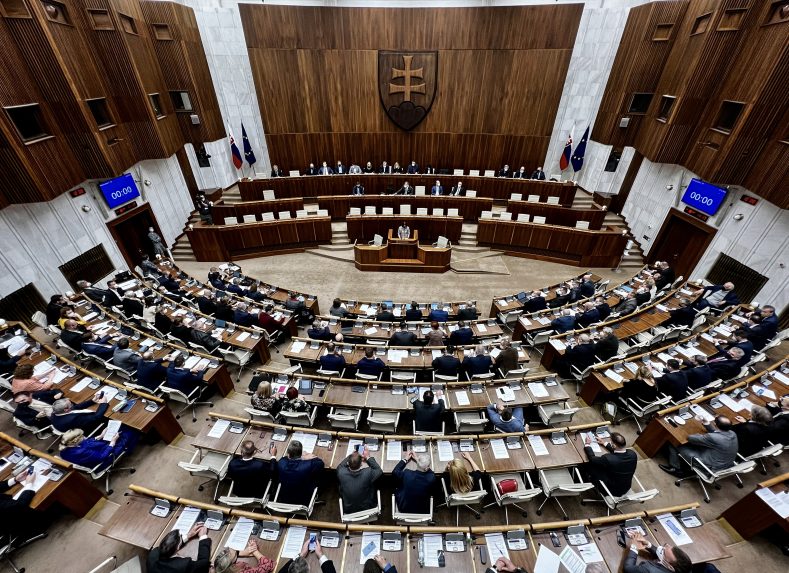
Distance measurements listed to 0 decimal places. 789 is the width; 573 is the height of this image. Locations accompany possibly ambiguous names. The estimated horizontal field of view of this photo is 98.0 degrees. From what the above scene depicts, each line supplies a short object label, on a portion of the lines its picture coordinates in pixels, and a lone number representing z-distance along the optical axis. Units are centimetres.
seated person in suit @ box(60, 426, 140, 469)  505
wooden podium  1309
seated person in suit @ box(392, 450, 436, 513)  463
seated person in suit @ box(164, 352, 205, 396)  651
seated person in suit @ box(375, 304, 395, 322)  912
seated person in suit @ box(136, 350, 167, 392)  657
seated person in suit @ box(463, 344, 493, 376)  702
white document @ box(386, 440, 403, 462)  521
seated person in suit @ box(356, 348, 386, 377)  688
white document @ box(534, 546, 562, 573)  394
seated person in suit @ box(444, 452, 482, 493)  453
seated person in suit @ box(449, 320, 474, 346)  794
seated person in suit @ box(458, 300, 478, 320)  919
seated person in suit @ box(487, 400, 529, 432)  576
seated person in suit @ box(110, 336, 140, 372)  694
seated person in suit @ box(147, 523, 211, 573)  372
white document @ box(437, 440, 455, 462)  522
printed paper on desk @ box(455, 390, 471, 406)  627
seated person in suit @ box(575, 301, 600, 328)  866
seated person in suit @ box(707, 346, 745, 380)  670
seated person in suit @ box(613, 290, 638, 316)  906
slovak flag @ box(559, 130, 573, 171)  1665
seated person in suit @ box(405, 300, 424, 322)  905
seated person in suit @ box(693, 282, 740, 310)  891
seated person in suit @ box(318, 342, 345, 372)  716
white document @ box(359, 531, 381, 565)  407
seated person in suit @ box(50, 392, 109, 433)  553
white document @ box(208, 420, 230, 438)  557
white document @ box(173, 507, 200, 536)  428
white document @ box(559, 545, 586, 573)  394
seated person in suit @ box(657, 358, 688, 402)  632
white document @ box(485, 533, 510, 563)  407
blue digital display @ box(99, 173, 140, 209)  1152
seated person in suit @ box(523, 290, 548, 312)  931
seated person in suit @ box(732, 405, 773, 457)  523
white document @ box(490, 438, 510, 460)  524
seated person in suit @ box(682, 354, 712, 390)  662
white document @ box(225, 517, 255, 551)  414
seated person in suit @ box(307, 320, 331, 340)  827
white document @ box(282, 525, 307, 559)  409
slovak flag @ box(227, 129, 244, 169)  1694
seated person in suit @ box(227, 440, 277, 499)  479
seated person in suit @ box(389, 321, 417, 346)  789
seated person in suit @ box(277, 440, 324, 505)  474
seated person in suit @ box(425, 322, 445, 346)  784
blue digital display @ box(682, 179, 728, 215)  1050
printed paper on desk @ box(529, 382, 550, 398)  637
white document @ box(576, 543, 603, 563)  404
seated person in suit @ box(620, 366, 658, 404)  623
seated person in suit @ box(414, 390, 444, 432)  575
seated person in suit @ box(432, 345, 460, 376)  694
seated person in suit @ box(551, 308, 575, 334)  837
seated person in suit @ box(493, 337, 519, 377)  695
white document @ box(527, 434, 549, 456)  529
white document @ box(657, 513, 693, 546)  416
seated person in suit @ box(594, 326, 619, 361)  728
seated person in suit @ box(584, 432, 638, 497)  480
